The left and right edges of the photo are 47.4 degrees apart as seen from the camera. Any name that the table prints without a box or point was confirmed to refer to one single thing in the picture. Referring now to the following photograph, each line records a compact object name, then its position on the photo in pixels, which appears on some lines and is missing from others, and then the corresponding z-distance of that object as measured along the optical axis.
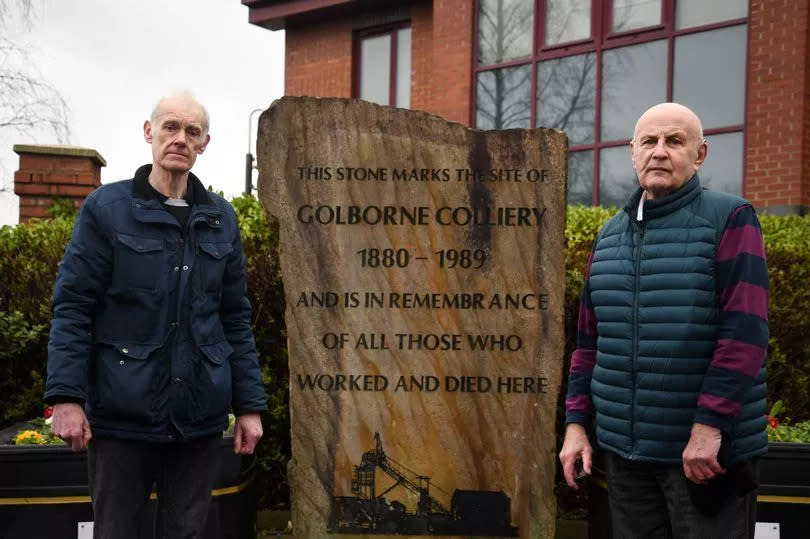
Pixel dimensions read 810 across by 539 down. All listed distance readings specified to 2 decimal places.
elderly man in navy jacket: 3.02
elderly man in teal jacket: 2.93
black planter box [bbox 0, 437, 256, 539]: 4.18
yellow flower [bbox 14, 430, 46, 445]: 4.57
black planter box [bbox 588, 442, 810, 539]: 4.18
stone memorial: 4.39
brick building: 10.32
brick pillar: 8.91
